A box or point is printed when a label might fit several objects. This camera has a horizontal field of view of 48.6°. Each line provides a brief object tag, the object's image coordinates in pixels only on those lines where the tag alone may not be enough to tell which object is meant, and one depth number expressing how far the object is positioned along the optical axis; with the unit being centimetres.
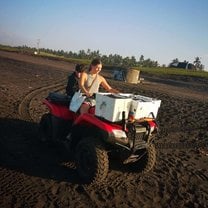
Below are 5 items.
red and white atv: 363
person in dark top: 522
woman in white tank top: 410
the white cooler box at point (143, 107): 367
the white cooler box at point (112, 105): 354
